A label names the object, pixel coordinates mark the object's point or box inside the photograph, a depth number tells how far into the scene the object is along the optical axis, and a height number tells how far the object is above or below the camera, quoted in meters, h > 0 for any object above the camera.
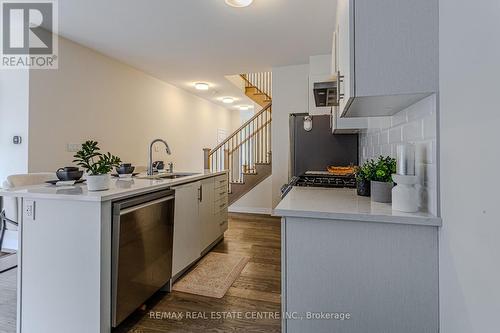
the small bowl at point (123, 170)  2.60 -0.02
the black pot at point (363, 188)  1.49 -0.11
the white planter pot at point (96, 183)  1.68 -0.10
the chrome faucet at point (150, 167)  2.70 +0.01
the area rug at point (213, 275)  2.26 -1.04
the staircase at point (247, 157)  5.23 +0.24
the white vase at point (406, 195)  1.06 -0.11
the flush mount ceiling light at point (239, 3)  2.57 +1.64
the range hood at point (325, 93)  1.74 +0.55
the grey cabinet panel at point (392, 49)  1.00 +0.47
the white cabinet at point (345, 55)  1.08 +0.53
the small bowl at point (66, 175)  1.94 -0.06
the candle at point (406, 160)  1.15 +0.04
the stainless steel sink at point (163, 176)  2.58 -0.09
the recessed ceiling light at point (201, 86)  5.61 +1.79
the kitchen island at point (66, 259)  1.54 -0.55
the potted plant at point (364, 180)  1.45 -0.07
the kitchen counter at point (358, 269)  1.00 -0.41
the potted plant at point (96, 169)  1.65 -0.01
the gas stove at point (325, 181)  1.96 -0.11
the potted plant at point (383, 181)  1.26 -0.06
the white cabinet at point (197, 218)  2.35 -0.53
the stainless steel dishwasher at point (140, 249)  1.60 -0.57
